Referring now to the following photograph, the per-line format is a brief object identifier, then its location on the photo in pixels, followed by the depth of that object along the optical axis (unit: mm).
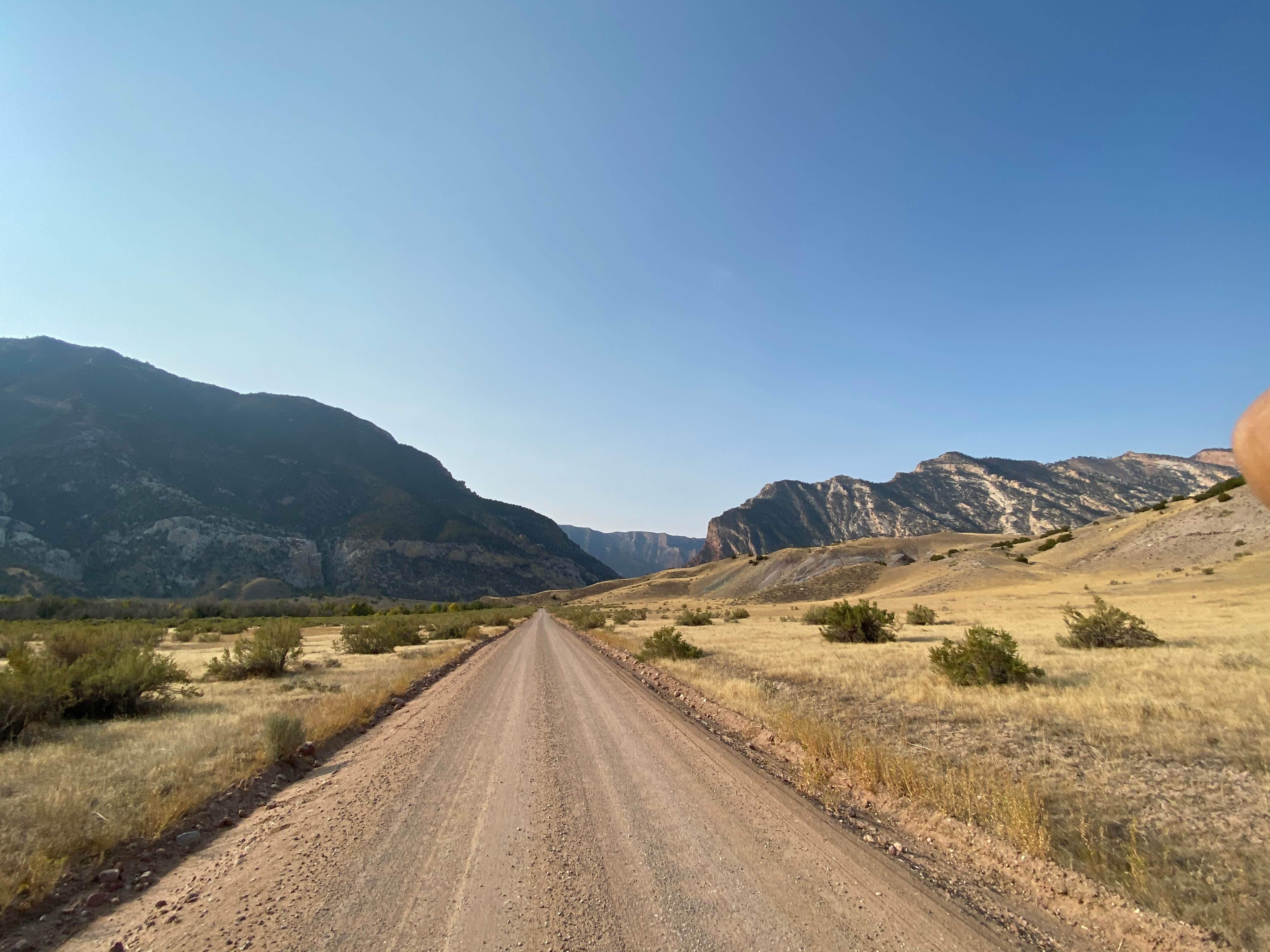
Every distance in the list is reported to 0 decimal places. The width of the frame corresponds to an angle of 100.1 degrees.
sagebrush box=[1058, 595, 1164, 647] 17797
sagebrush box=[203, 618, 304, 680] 20203
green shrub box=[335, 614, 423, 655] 31703
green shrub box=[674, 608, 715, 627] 45719
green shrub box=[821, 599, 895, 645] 25000
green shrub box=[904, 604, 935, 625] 33844
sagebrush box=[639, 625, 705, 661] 22984
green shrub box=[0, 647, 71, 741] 10359
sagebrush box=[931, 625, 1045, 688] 12945
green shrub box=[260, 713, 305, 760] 9211
